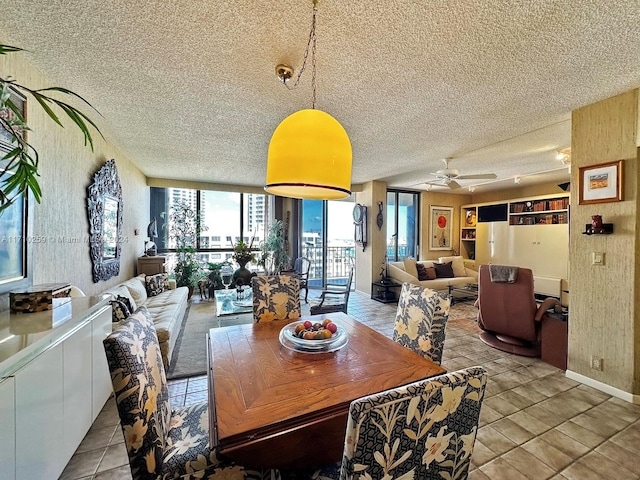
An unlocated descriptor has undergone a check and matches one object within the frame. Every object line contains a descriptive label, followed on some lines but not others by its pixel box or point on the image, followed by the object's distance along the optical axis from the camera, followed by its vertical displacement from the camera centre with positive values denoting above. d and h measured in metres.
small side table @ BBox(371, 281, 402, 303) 5.60 -1.12
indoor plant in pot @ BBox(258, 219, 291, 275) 6.29 -0.36
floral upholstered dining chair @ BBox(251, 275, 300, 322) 2.34 -0.53
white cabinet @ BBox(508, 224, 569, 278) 5.34 -0.19
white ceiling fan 4.09 +0.95
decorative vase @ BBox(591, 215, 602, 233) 2.35 +0.13
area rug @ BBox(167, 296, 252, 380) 2.74 -1.29
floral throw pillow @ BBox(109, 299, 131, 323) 2.46 -0.68
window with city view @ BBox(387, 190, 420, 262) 6.98 +0.36
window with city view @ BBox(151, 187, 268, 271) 6.23 +0.46
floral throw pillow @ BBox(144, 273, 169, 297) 4.14 -0.73
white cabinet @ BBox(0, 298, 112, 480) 1.09 -0.76
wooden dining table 0.97 -0.66
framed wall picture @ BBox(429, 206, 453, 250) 7.40 +0.28
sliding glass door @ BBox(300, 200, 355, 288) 7.09 +0.09
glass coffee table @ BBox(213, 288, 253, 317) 3.39 -0.90
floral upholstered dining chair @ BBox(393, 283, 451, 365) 1.75 -0.56
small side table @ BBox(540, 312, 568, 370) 2.80 -1.06
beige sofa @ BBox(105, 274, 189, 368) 2.57 -0.86
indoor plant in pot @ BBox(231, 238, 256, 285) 4.54 -0.41
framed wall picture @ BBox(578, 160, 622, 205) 2.30 +0.49
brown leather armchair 3.05 -0.86
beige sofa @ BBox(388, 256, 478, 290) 5.60 -0.79
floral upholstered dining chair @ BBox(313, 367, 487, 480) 0.63 -0.47
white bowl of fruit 1.58 -0.59
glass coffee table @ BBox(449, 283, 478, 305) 5.90 -1.16
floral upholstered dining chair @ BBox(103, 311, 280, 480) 1.01 -0.75
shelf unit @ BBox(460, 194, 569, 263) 5.64 +0.52
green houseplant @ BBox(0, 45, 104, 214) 0.91 +0.30
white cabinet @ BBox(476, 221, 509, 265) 6.33 -0.09
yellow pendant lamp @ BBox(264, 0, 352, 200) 1.30 +0.40
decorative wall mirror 2.91 +0.18
